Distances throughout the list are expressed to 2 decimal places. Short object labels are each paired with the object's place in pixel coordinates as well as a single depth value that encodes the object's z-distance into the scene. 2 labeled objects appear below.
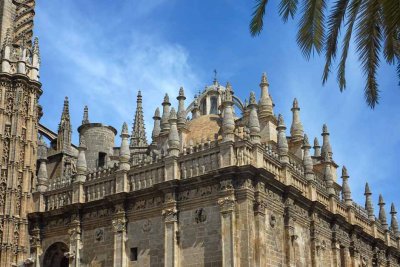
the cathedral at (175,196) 22.62
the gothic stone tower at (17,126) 26.95
